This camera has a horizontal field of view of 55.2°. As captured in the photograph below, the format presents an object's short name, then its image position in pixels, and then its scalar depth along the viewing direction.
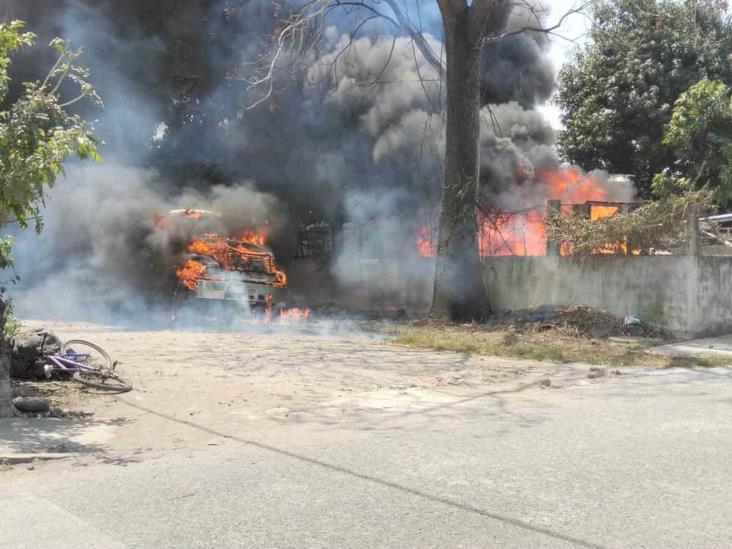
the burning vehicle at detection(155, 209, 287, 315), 14.30
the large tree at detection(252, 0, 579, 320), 14.09
